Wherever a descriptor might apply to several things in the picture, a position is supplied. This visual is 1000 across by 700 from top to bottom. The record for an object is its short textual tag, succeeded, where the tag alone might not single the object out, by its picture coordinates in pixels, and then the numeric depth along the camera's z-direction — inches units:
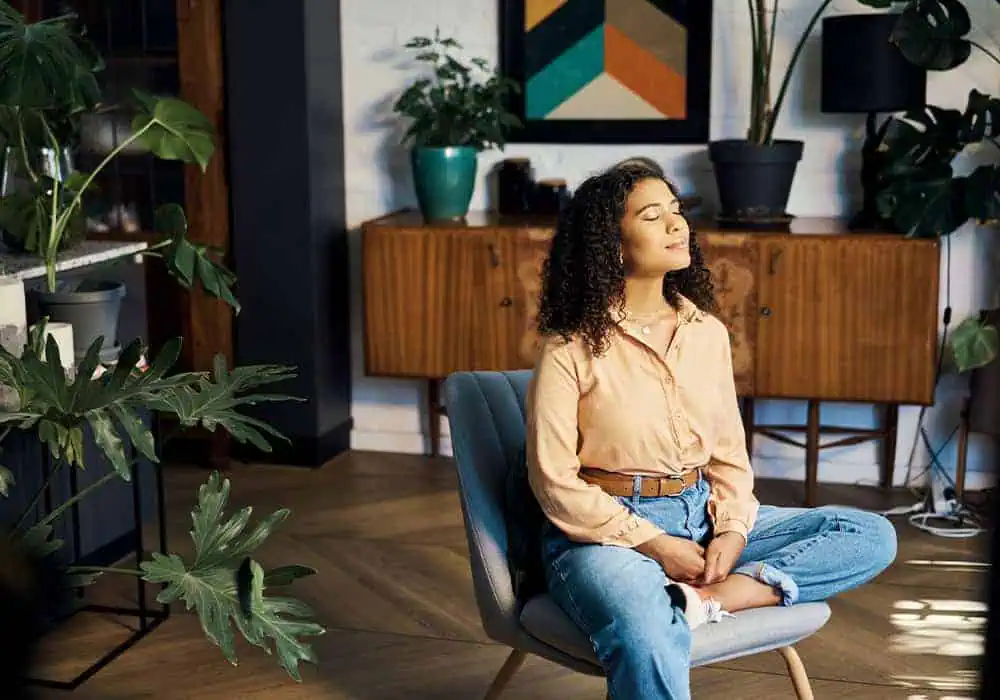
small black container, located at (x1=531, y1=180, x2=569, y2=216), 174.9
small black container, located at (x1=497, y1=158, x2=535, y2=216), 176.7
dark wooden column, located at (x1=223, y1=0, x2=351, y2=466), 174.4
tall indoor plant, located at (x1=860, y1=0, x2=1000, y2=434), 145.4
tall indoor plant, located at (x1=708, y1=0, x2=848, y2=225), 160.1
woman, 88.3
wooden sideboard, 155.6
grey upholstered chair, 86.1
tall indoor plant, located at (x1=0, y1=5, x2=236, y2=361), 108.7
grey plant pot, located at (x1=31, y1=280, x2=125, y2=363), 118.3
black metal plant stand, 123.6
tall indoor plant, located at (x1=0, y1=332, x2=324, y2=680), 87.3
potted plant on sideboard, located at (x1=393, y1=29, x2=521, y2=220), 171.8
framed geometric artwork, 172.4
